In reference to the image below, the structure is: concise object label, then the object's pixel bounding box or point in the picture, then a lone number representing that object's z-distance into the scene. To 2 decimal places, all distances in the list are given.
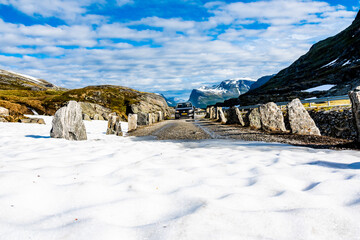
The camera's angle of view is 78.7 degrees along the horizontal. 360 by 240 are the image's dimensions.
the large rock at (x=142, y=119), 21.45
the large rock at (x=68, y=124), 8.97
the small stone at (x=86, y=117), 23.44
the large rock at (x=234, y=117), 15.85
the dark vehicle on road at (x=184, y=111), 32.12
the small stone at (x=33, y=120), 16.98
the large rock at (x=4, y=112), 17.64
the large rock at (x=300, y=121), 9.02
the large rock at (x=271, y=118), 10.82
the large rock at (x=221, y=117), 20.04
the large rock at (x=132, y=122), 16.22
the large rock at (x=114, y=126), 12.45
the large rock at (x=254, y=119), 13.33
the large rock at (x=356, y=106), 5.63
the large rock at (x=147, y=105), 37.05
